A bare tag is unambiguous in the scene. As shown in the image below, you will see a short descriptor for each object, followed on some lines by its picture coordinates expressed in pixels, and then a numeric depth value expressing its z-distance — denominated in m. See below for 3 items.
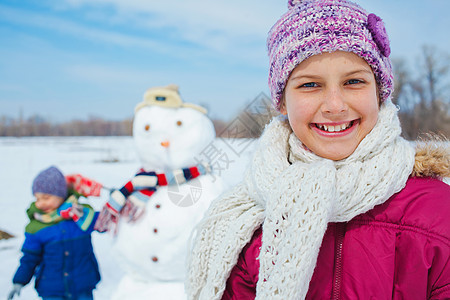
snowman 2.70
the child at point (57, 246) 2.63
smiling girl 0.94
